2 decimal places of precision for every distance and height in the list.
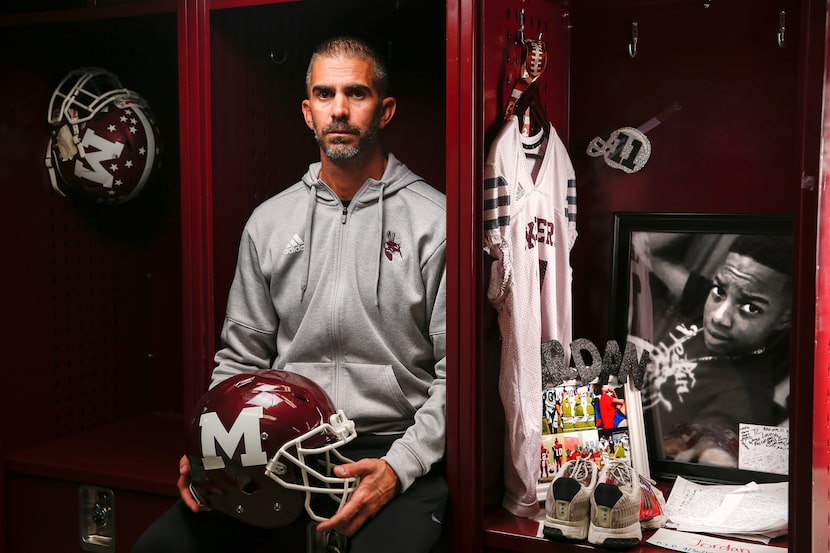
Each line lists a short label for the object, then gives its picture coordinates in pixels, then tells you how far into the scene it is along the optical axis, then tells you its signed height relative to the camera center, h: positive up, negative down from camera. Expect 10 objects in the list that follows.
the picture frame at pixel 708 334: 2.10 -0.21
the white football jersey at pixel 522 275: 1.88 -0.06
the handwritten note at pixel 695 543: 1.79 -0.62
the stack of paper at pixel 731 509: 1.85 -0.59
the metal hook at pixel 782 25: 1.98 +0.53
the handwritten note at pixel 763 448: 2.09 -0.49
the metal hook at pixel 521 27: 1.99 +0.52
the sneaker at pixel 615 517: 1.76 -0.55
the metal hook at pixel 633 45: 2.20 +0.53
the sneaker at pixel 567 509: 1.79 -0.55
